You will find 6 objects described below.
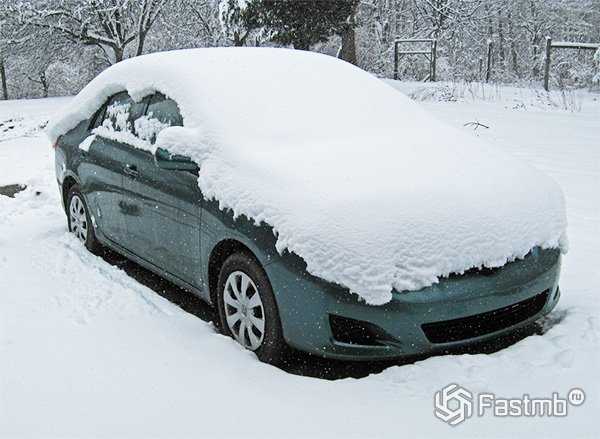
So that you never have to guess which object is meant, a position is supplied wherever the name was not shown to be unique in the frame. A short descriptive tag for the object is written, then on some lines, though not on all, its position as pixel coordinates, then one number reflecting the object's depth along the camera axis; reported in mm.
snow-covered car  3168
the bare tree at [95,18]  18250
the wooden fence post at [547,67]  14516
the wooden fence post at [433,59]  17375
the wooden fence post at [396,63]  18319
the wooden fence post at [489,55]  18678
